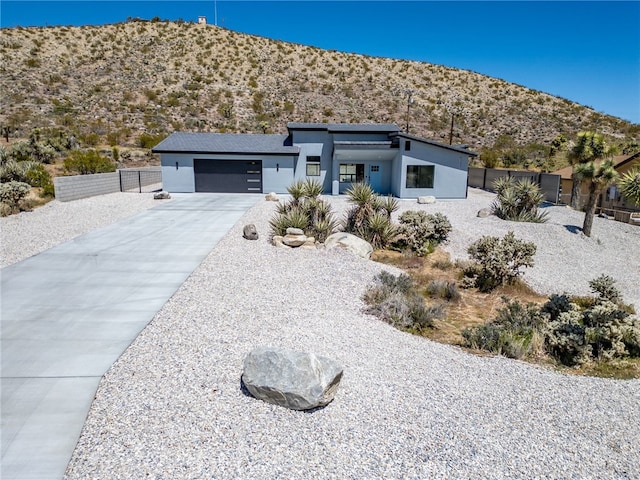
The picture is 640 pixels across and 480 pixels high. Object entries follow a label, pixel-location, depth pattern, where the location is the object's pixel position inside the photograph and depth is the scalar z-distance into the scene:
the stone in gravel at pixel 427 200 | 26.95
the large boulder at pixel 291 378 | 5.57
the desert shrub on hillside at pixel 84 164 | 29.48
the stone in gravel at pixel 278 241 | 14.88
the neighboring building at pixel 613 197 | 24.48
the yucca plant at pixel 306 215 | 16.09
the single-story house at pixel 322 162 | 28.95
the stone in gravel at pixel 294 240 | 14.81
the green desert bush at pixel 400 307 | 9.63
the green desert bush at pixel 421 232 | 16.22
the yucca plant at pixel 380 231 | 16.50
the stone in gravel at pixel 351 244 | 14.66
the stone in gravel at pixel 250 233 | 15.65
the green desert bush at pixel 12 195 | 18.97
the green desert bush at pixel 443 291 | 11.88
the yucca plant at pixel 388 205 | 17.50
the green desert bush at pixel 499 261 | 12.93
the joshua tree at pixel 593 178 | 19.88
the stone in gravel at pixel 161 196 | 26.25
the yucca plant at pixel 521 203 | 21.89
